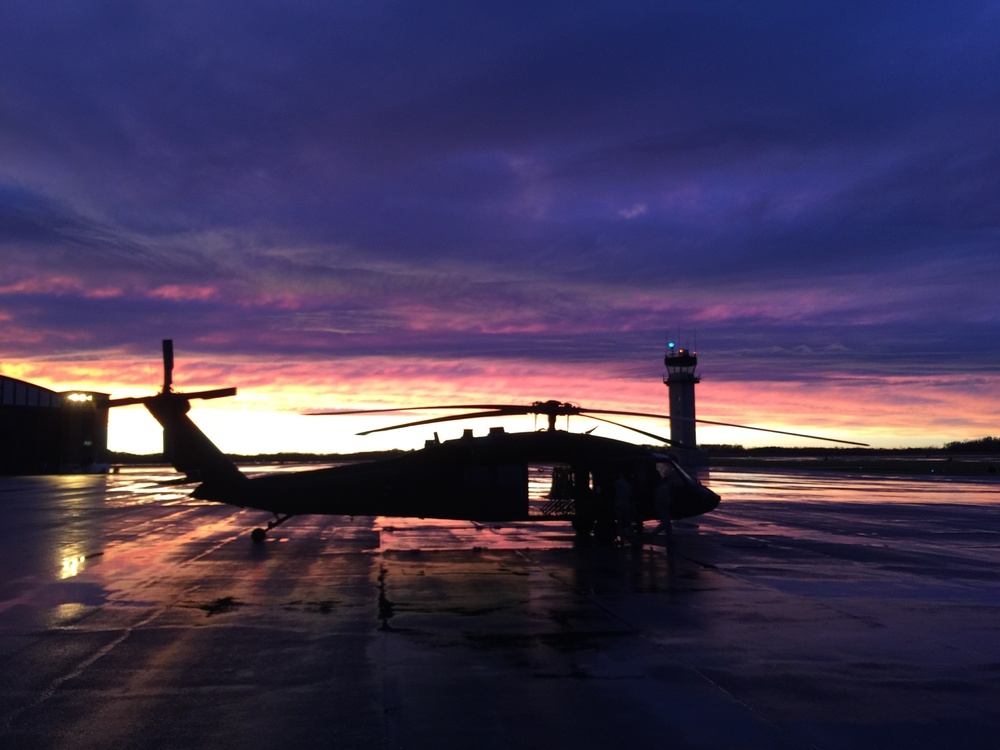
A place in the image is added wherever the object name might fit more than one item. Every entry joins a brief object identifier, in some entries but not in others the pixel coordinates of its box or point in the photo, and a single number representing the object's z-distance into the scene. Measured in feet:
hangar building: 264.52
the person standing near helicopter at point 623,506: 74.18
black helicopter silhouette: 73.87
